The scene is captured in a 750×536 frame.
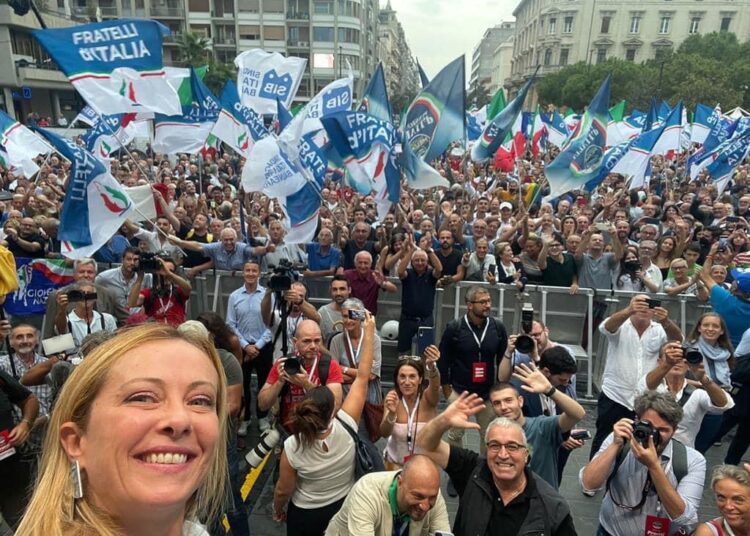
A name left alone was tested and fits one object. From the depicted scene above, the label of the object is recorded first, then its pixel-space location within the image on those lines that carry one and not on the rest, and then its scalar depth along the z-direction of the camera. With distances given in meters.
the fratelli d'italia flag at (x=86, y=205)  5.58
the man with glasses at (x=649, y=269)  6.39
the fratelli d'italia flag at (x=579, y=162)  8.75
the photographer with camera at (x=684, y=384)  3.60
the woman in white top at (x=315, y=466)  2.76
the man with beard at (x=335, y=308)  5.20
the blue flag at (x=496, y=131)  9.12
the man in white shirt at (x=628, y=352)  4.30
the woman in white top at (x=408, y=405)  3.56
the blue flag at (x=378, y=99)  8.62
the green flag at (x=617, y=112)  17.75
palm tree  48.32
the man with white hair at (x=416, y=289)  6.11
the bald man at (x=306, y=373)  3.51
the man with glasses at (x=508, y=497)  2.40
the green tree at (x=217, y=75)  42.12
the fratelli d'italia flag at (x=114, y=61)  6.43
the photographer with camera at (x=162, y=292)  5.09
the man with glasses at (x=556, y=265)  6.69
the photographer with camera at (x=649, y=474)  2.70
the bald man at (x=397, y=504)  2.36
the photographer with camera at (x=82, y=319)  4.62
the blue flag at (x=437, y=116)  7.74
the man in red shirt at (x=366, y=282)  6.03
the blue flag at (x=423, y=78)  7.98
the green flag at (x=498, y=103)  13.85
